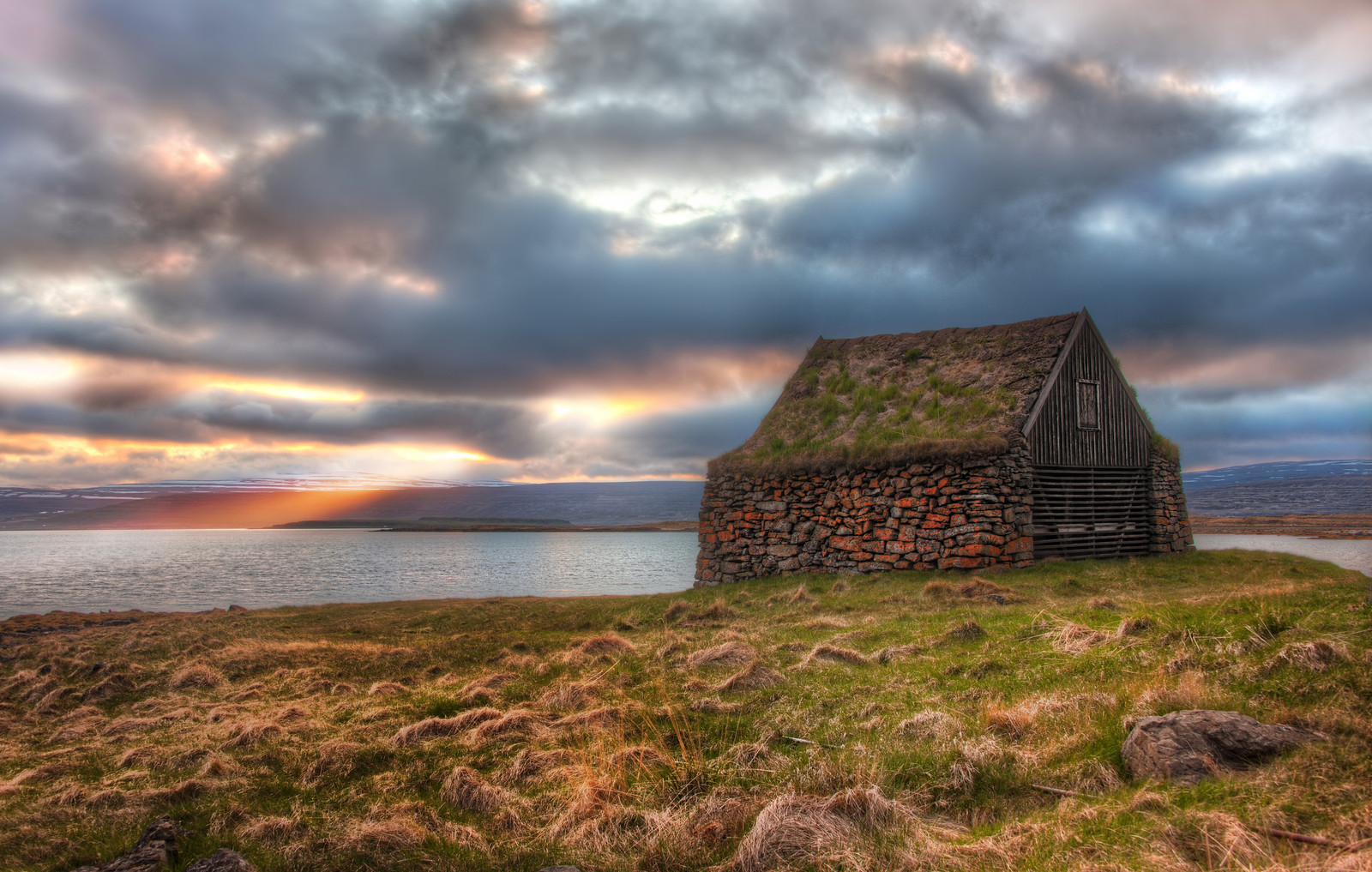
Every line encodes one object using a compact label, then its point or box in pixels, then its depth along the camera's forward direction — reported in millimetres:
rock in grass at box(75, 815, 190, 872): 4973
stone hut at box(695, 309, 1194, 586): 20109
